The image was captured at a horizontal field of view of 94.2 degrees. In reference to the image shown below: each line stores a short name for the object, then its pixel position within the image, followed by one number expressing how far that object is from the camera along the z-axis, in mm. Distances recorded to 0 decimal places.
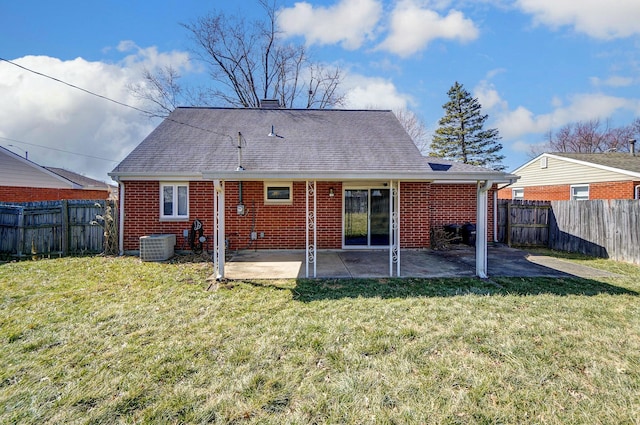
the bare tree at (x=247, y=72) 19141
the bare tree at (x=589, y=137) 31188
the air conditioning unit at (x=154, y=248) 8188
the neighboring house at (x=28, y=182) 15320
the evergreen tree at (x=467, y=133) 31453
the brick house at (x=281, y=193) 9289
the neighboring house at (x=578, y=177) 13845
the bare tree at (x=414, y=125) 27703
